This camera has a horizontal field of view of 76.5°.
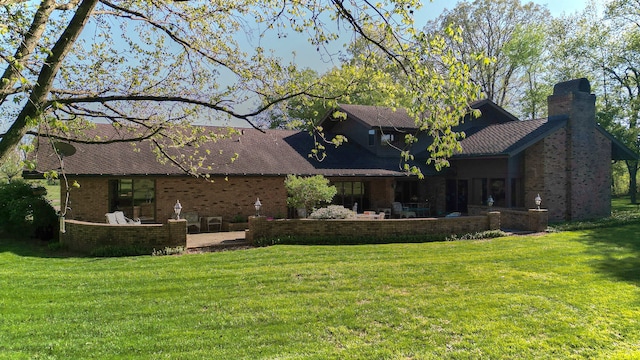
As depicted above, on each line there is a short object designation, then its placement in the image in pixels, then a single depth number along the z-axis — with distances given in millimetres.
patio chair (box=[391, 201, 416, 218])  20334
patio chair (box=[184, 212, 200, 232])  16769
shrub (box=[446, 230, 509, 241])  14586
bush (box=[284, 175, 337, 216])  16548
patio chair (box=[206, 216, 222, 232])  17203
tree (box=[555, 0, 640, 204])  30547
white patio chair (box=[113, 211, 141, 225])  14677
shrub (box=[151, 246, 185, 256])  11961
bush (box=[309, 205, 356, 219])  14341
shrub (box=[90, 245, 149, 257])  11805
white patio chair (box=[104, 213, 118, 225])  14062
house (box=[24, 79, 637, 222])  16844
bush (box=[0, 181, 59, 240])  14188
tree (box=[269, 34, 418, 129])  5605
